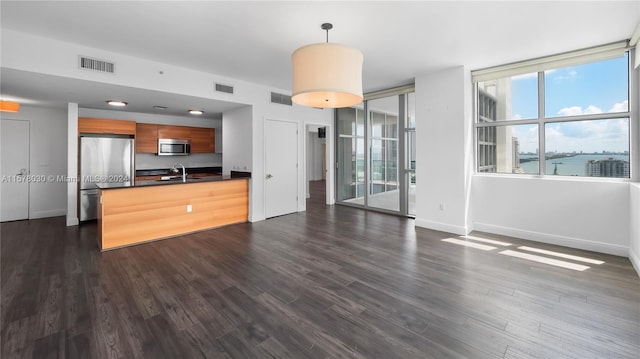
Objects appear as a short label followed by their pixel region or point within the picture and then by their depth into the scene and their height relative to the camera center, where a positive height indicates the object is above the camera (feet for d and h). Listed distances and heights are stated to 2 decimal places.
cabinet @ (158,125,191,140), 22.15 +4.11
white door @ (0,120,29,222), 18.44 +0.80
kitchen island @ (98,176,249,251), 13.12 -1.49
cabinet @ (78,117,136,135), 18.57 +3.91
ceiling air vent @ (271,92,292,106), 19.13 +5.91
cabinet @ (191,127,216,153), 23.84 +3.70
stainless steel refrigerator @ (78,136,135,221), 18.40 +1.09
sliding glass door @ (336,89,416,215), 19.25 +2.12
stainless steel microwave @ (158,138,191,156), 22.16 +2.86
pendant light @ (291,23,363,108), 7.73 +3.23
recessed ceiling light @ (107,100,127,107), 16.76 +4.95
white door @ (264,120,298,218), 19.25 +1.00
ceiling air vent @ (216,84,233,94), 16.15 +5.59
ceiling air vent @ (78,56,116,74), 11.84 +5.18
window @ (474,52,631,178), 12.18 +2.98
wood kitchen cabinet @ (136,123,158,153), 21.09 +3.43
